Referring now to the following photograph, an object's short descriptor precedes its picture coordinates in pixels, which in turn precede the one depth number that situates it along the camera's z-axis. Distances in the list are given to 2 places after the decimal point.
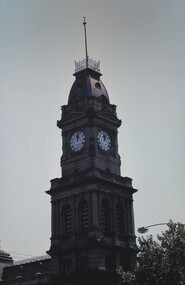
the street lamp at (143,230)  55.52
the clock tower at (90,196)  88.12
